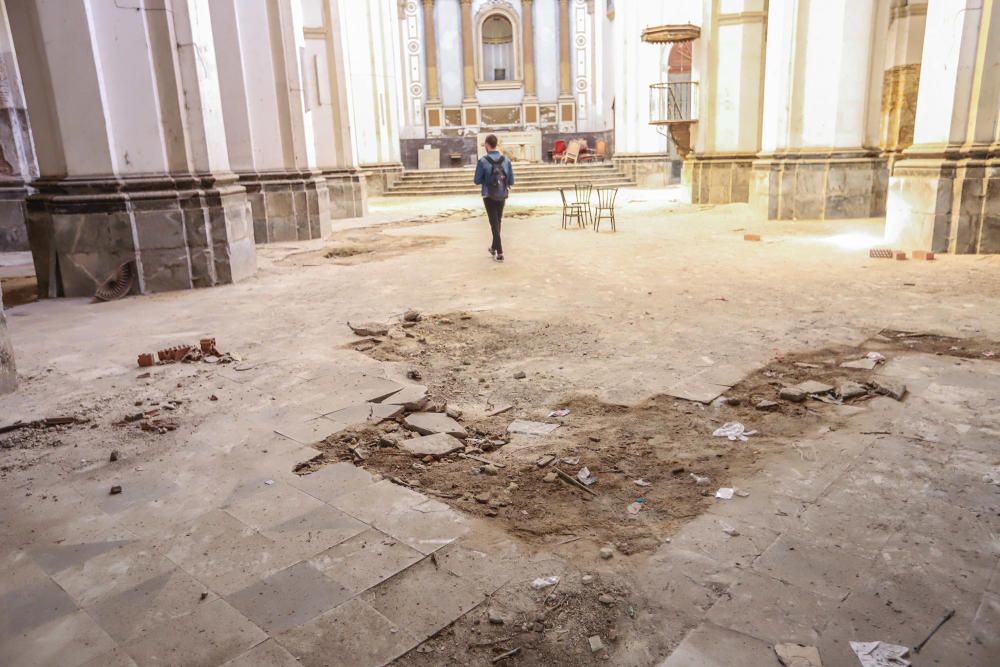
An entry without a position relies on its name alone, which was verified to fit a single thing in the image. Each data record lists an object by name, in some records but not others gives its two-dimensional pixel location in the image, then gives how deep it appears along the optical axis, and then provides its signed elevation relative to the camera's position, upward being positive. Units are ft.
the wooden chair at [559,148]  92.50 +1.03
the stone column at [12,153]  41.57 +1.37
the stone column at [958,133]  28.17 +0.34
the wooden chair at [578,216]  42.15 -3.66
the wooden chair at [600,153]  94.43 +0.25
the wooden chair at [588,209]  41.94 -3.34
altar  90.27 +1.53
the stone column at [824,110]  40.32 +2.12
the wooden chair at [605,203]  40.81 -3.63
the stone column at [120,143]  24.76 +1.06
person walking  30.71 -0.97
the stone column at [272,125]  37.06 +2.36
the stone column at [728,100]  52.75 +3.72
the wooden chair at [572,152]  86.94 +0.46
